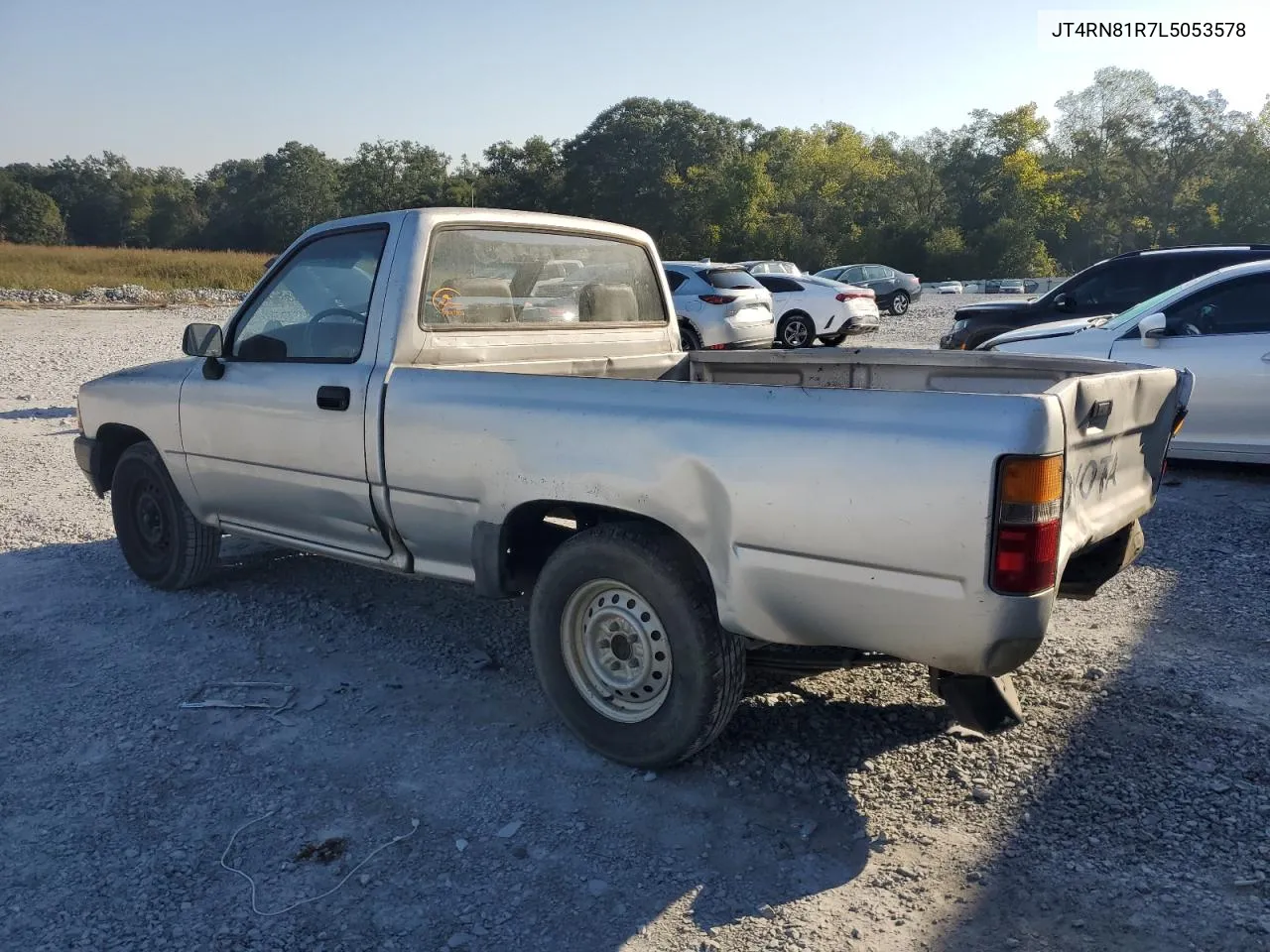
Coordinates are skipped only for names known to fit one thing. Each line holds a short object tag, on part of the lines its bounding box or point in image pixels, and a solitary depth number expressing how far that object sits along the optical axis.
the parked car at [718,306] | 15.77
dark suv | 10.20
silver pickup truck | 2.71
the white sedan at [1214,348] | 7.33
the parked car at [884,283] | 31.41
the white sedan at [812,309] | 19.39
